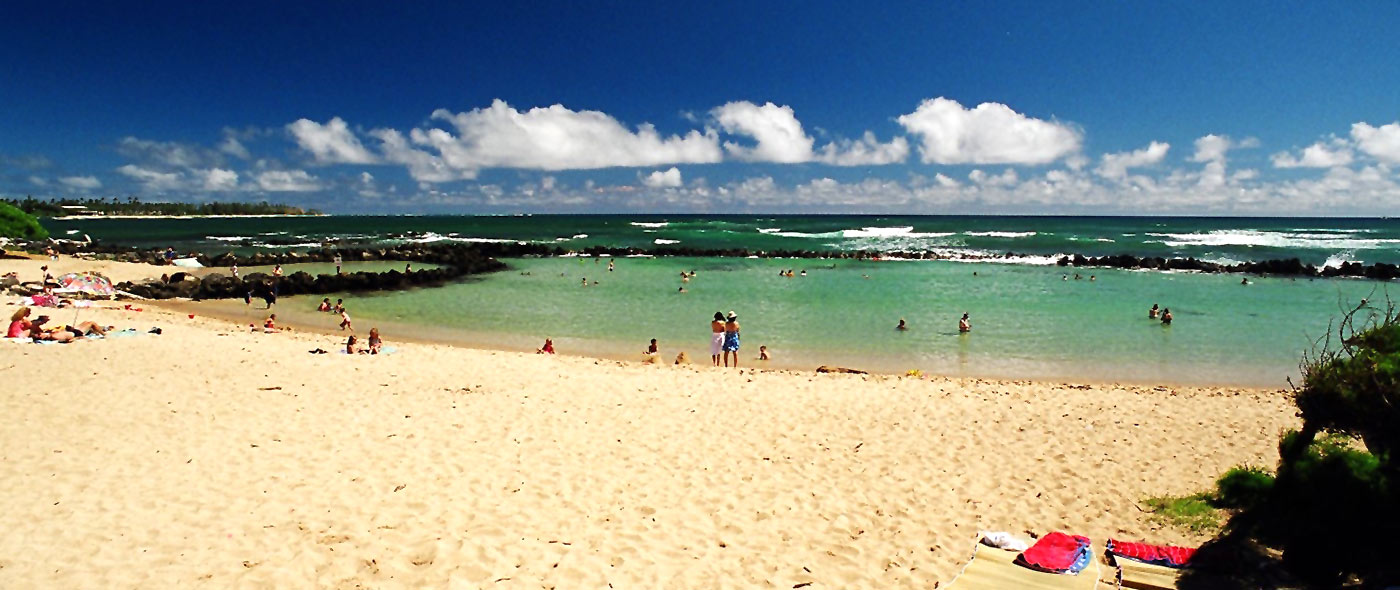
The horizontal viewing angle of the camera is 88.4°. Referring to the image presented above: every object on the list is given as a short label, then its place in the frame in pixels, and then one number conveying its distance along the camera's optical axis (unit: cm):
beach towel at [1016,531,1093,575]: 563
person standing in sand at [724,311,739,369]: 1521
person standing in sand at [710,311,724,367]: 1520
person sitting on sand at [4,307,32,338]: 1362
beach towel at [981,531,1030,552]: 609
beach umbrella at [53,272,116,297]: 2203
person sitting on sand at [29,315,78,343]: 1348
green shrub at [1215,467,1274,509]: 562
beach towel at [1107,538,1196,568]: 577
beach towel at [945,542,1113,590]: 541
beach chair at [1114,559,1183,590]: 545
